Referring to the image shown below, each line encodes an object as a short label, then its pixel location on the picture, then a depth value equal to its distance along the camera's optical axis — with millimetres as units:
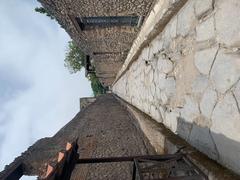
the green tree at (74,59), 18479
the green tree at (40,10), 8309
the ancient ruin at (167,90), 1089
